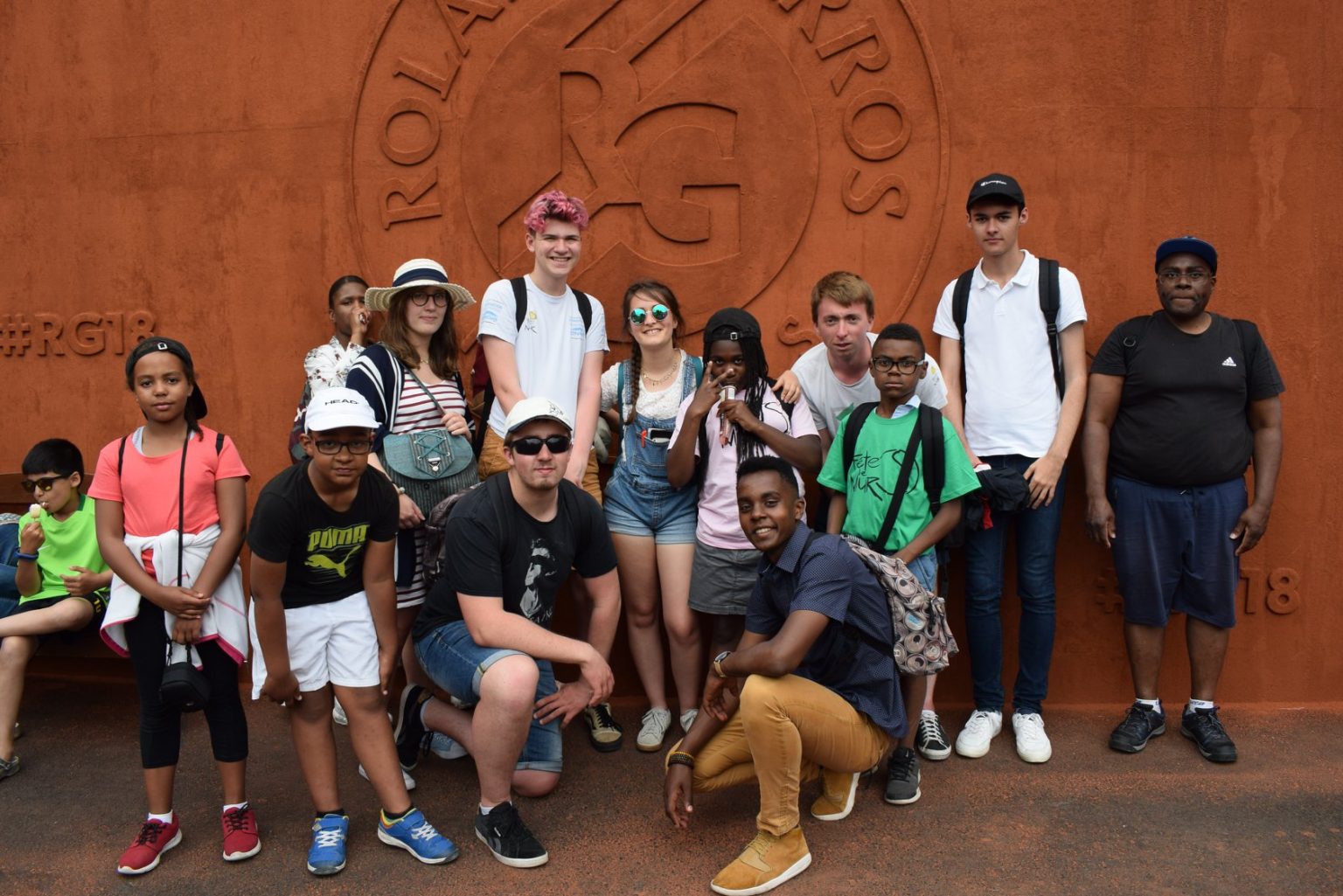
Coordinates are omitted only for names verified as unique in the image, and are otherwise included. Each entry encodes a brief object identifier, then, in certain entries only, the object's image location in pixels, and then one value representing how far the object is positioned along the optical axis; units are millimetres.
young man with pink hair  4059
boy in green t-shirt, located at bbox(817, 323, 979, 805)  3770
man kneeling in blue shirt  3219
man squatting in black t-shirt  3389
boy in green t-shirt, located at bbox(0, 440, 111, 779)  4199
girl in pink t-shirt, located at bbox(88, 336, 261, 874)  3404
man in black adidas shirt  4094
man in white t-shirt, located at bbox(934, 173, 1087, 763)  4117
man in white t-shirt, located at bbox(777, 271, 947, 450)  3959
